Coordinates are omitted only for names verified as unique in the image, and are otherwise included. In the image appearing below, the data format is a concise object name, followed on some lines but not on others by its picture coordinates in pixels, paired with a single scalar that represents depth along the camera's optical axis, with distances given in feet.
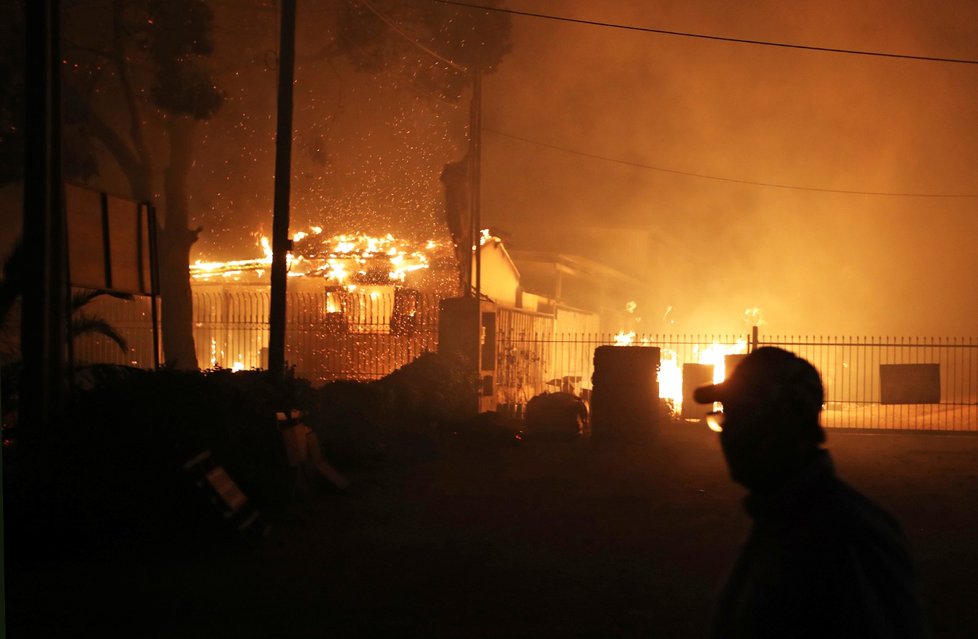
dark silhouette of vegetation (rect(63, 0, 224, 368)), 73.10
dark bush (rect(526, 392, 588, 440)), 59.11
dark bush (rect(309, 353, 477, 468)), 45.92
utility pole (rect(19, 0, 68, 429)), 31.99
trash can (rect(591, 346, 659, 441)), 55.62
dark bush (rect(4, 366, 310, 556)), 29.55
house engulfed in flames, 73.51
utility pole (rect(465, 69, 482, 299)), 66.80
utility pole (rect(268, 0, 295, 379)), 40.73
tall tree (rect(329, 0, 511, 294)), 80.38
